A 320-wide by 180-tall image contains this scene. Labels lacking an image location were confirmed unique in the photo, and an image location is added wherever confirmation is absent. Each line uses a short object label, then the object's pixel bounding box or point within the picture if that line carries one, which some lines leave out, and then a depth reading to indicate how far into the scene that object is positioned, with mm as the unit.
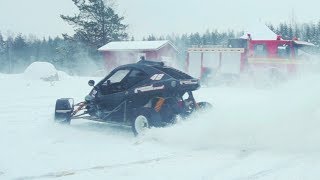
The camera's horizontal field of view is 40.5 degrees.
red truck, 19234
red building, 36094
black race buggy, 8336
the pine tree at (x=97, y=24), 45594
